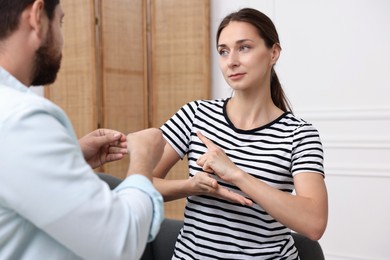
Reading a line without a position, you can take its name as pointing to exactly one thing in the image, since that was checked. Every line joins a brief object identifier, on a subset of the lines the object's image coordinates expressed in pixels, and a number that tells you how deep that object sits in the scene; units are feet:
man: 2.30
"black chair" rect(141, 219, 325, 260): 5.34
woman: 4.32
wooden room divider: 10.11
